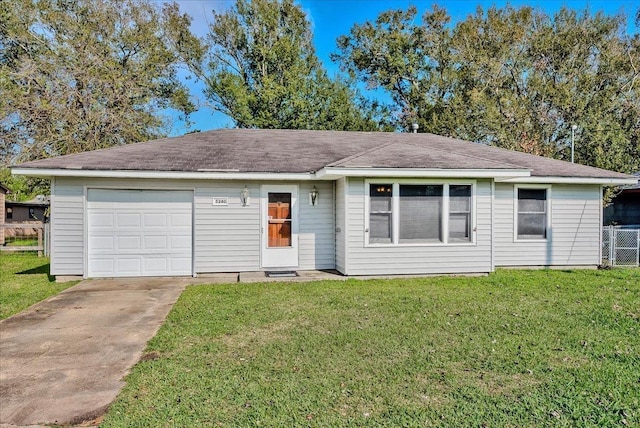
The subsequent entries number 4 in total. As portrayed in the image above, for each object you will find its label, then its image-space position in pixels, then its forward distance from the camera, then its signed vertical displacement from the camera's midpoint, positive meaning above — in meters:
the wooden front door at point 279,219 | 9.41 -0.18
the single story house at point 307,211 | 8.47 +0.01
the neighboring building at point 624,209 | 15.54 +0.20
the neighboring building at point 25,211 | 26.03 -0.08
